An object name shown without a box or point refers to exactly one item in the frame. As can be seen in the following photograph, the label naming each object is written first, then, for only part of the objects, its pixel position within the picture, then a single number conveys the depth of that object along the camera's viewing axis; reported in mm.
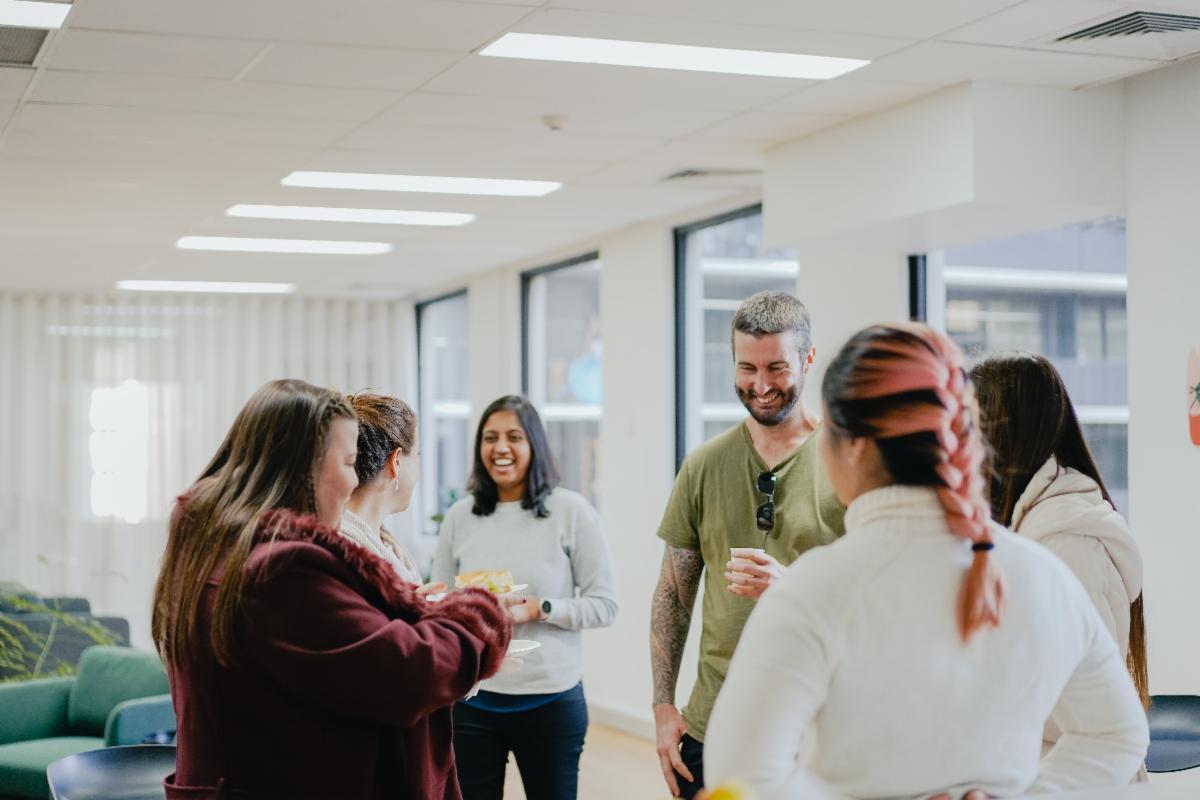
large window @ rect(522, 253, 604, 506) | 8031
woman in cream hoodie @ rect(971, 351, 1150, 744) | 2105
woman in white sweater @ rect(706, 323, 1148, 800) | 1386
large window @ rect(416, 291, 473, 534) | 10047
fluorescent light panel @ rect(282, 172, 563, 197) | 5695
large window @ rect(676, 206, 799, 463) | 6750
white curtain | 9812
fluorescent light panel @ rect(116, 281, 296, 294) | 9461
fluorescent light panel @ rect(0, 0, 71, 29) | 3318
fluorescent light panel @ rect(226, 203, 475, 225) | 6467
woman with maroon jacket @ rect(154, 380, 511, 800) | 1918
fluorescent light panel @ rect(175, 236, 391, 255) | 7543
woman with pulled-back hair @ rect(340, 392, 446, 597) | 2646
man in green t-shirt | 2674
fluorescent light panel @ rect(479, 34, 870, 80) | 3705
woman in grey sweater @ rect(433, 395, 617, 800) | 3535
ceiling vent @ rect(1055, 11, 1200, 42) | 3461
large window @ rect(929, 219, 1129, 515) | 4508
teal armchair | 5414
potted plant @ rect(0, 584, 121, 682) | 6102
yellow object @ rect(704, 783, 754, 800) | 1247
